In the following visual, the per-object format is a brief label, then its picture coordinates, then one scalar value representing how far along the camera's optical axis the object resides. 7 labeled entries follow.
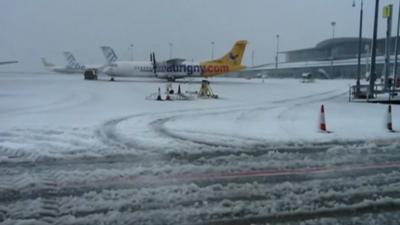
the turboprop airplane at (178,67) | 53.72
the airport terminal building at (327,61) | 90.06
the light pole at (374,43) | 23.38
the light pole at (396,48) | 24.99
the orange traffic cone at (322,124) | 12.79
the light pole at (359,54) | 25.44
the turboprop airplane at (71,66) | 82.62
